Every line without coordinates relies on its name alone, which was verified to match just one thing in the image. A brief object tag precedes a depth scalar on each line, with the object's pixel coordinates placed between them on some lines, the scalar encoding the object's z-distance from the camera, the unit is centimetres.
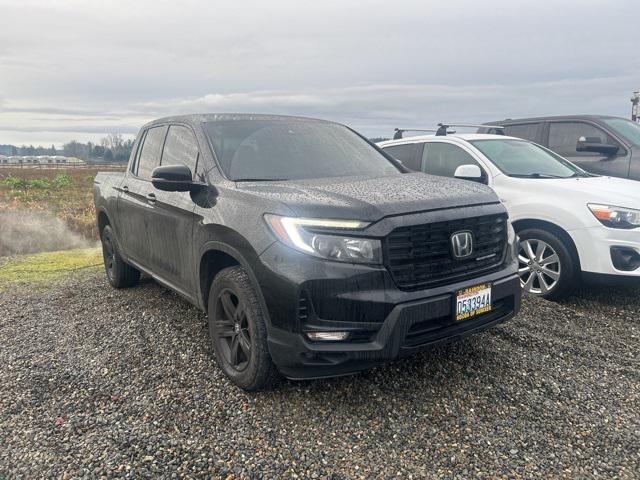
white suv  439
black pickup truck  264
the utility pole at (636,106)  1161
